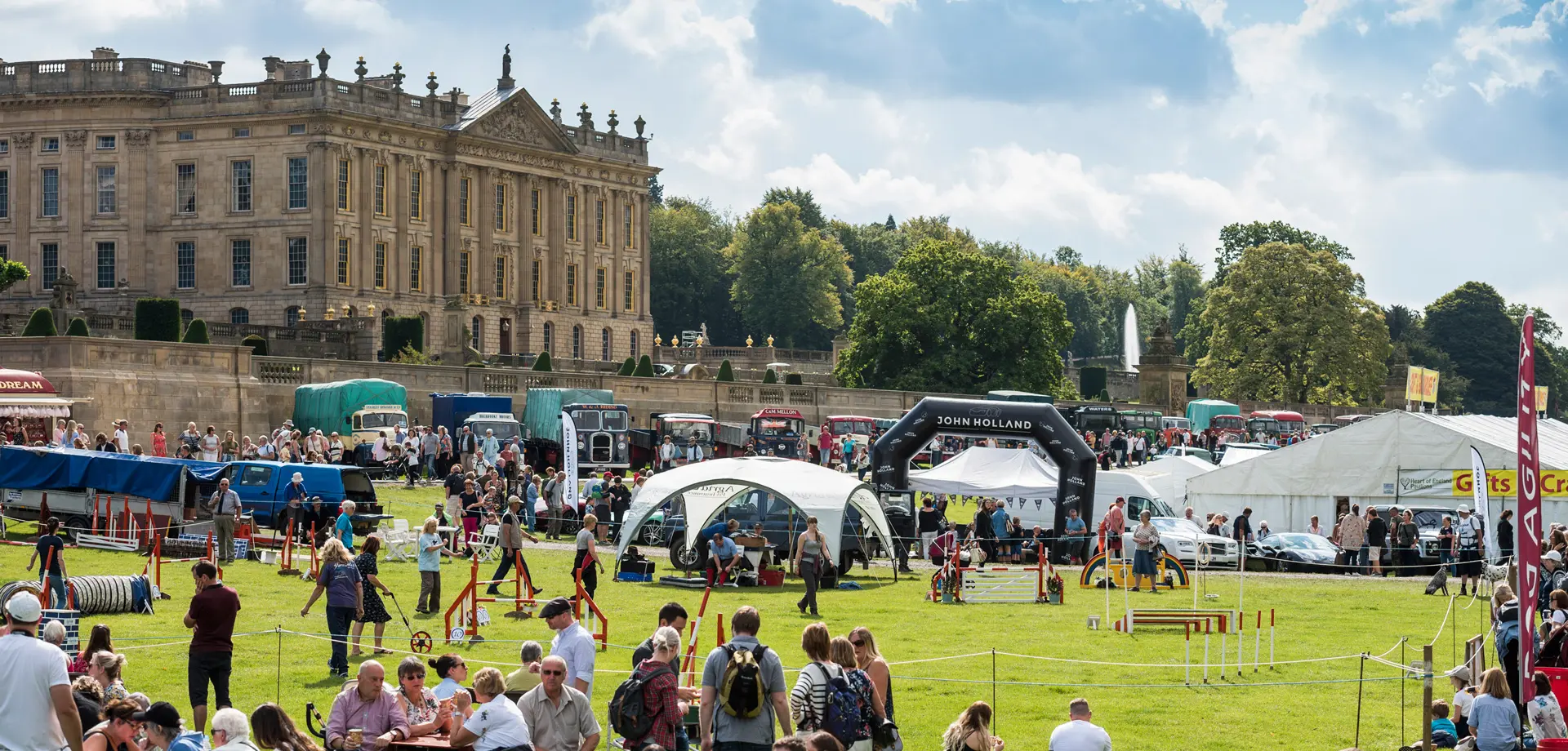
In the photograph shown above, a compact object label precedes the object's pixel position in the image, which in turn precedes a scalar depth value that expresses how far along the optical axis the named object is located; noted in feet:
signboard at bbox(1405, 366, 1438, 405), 261.44
